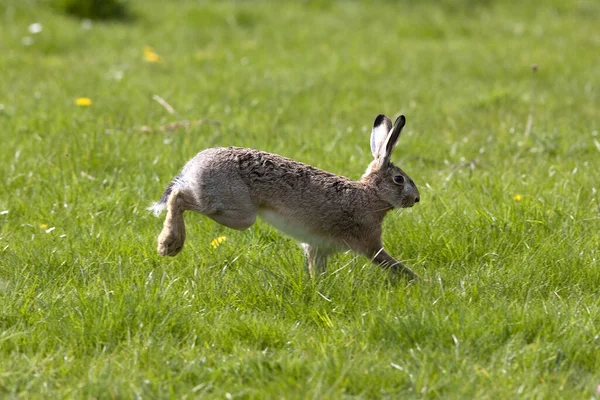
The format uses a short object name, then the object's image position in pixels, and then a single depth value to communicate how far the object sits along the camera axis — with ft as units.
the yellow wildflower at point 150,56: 63.71
